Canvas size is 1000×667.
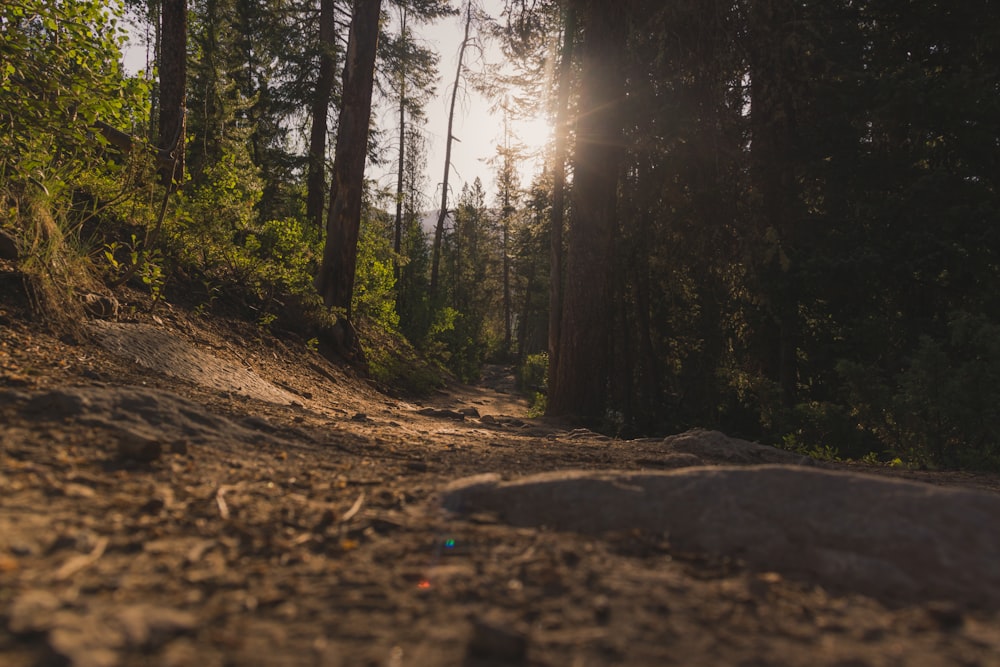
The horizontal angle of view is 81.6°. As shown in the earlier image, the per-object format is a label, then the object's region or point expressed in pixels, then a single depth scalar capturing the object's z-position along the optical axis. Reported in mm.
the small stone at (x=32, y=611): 1118
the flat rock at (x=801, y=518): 1619
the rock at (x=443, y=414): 7465
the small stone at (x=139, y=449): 2277
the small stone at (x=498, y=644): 1166
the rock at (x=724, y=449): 4586
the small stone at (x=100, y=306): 4934
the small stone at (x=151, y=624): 1124
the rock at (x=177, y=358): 4602
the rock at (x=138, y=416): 2459
